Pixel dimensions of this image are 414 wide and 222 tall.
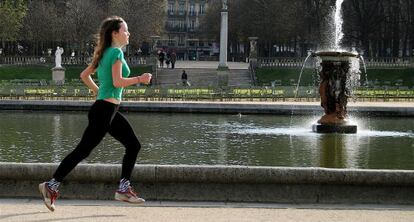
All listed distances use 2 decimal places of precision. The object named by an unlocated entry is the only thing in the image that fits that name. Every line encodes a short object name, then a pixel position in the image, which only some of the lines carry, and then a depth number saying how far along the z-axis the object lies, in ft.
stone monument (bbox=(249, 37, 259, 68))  203.72
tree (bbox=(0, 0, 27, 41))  212.84
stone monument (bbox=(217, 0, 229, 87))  171.94
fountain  72.38
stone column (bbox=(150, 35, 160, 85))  194.12
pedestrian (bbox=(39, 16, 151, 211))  25.53
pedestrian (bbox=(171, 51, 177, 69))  223.96
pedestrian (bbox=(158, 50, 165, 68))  226.79
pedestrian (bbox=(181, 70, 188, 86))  175.30
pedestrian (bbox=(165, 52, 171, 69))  234.09
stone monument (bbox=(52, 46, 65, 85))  181.16
